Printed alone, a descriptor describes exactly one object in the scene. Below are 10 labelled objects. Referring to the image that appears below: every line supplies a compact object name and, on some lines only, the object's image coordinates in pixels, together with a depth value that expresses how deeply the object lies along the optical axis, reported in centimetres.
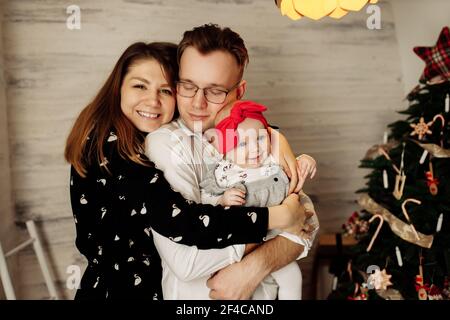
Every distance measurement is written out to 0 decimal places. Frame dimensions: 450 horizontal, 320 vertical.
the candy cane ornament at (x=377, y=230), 138
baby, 83
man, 83
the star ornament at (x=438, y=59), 132
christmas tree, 132
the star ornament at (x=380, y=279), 134
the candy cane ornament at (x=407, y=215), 132
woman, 82
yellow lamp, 86
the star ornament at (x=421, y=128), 133
